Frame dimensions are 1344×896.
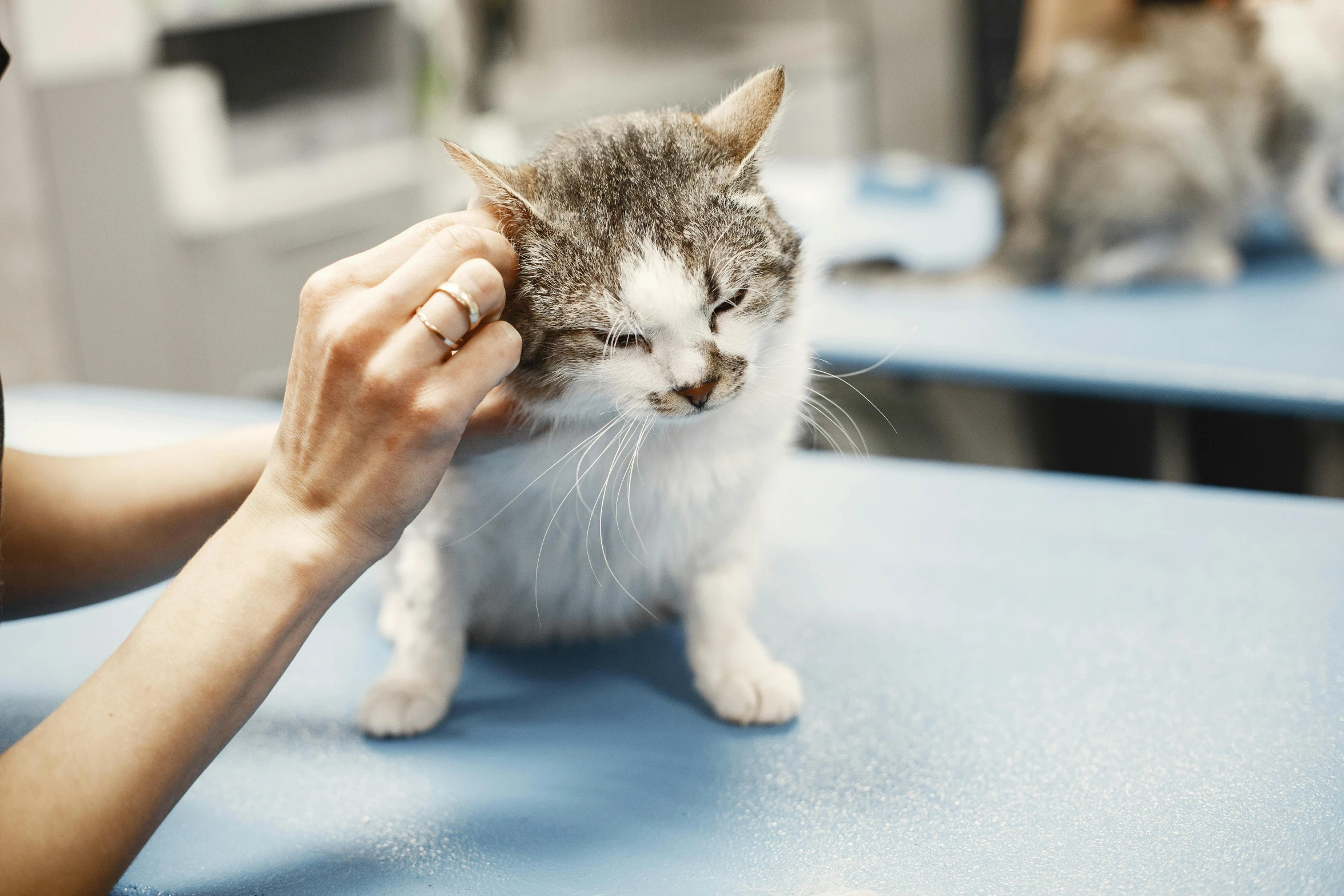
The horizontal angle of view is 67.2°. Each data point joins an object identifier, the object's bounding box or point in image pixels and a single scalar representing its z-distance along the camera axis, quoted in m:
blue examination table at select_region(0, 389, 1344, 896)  0.72
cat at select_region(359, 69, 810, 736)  0.81
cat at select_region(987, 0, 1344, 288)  2.10
